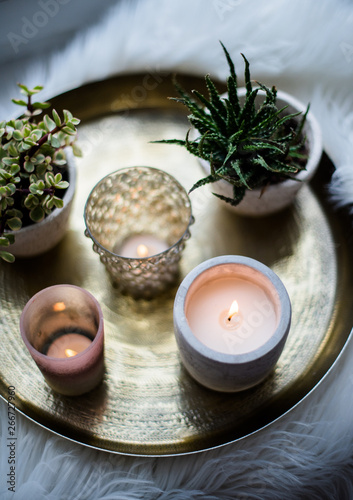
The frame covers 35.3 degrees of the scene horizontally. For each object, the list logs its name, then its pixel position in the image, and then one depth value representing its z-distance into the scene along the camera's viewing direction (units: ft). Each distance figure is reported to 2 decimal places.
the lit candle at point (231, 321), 1.86
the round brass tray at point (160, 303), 2.10
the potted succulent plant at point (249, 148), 2.08
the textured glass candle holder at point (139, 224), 2.19
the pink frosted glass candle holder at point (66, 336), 1.94
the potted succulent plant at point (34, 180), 2.02
